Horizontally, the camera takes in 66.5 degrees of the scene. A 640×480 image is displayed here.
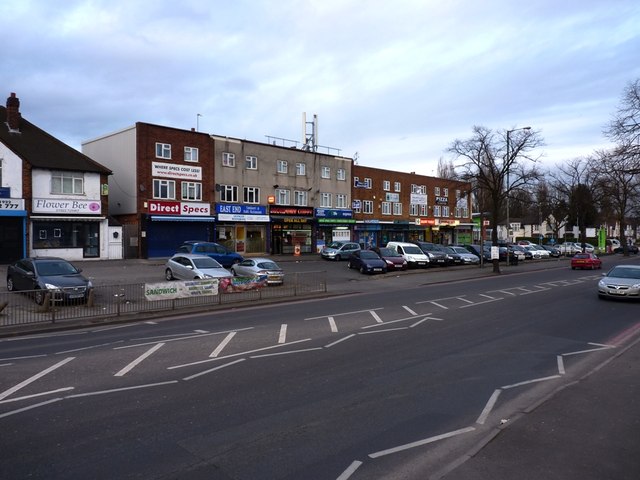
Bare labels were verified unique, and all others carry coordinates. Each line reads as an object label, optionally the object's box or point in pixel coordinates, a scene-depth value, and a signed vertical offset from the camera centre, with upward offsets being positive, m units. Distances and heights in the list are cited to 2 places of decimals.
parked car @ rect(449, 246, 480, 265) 37.22 -1.80
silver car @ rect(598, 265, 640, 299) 16.70 -1.81
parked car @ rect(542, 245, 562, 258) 51.87 -1.99
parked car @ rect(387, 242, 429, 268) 32.19 -1.38
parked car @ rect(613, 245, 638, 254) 63.69 -2.43
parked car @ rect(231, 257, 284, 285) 20.78 -1.58
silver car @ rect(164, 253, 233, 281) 20.34 -1.41
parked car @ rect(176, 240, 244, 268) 28.53 -0.91
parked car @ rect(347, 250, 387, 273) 28.61 -1.67
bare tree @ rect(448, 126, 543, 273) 31.81 +4.23
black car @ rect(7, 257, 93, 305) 14.10 -1.44
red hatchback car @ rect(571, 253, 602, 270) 34.69 -2.12
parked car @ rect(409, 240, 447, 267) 34.19 -1.62
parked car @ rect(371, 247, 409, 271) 30.73 -1.61
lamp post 31.77 +5.91
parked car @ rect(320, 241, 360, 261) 38.46 -1.27
